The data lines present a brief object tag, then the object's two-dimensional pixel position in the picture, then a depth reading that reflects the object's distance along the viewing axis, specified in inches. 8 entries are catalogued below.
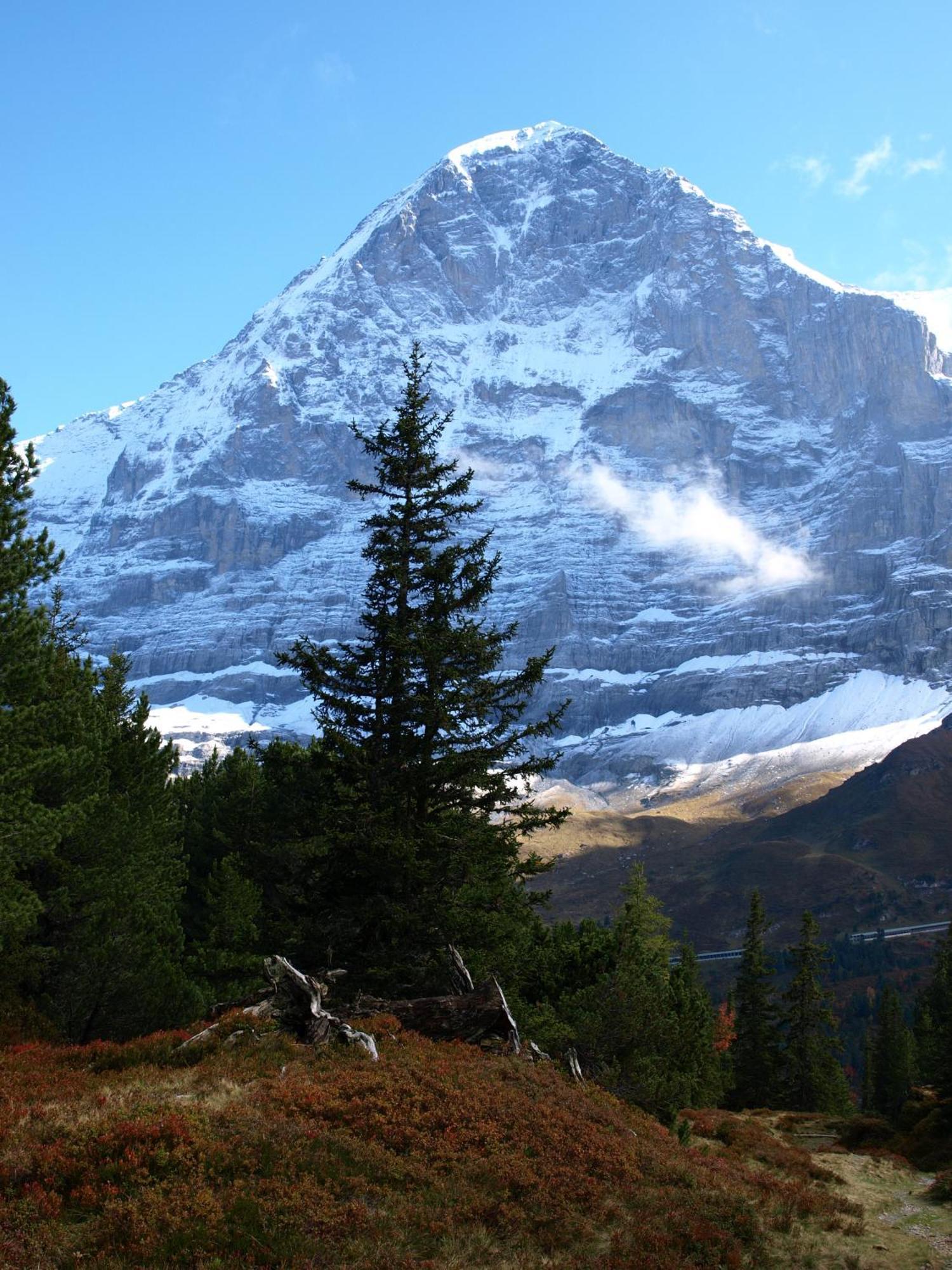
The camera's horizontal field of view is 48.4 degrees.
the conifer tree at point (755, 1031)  2527.1
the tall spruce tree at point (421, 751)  892.6
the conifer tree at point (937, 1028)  1633.9
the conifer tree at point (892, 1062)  2911.9
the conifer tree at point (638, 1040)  1081.4
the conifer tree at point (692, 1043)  1306.6
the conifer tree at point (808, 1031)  2409.0
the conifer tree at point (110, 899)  988.6
